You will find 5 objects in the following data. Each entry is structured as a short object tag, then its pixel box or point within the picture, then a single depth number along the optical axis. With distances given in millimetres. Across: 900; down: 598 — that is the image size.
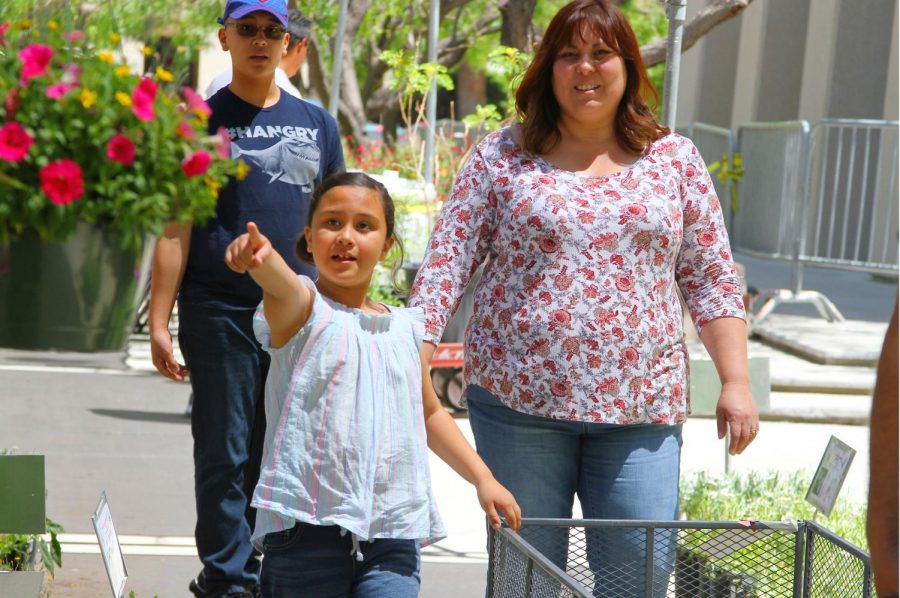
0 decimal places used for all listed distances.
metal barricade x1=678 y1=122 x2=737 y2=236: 23785
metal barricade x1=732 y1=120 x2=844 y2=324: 21982
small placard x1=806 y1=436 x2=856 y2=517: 7336
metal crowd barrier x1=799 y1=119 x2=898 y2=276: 22173
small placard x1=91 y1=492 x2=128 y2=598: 6476
